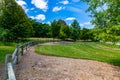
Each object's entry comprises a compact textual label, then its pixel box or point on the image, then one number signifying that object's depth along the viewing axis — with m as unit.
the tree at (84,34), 34.88
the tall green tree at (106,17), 5.76
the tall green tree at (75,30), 31.93
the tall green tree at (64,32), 30.50
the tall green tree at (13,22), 18.82
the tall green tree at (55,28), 28.77
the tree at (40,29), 37.17
